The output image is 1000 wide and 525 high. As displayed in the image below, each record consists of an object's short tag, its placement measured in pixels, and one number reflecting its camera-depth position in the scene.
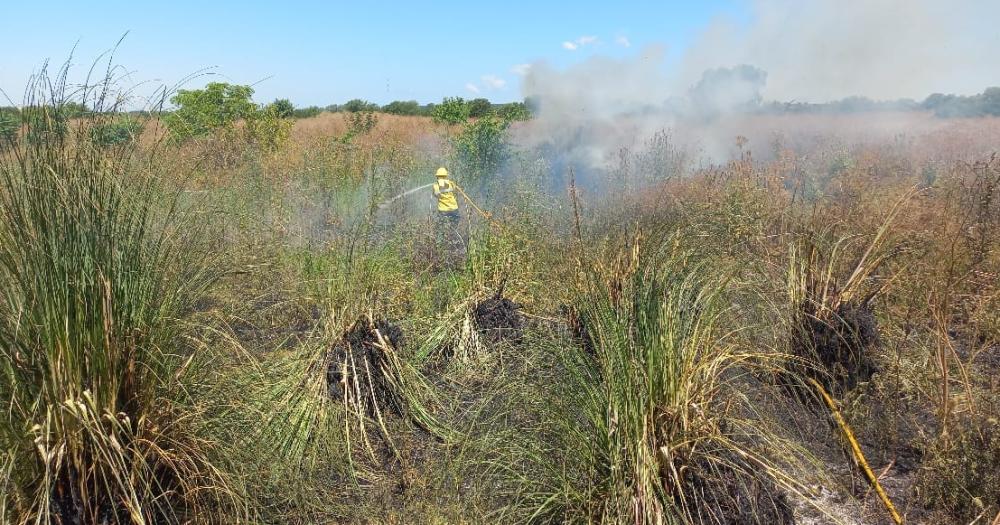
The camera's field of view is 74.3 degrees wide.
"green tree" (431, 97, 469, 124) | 21.89
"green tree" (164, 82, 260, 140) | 15.07
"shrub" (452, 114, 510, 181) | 11.78
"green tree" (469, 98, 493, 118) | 32.50
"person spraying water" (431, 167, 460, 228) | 8.70
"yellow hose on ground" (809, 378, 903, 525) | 2.51
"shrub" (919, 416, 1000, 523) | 2.71
